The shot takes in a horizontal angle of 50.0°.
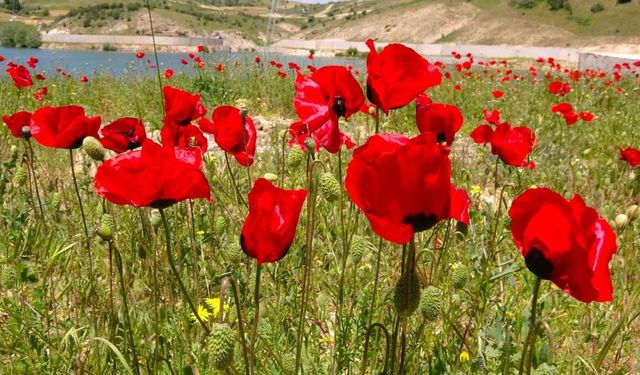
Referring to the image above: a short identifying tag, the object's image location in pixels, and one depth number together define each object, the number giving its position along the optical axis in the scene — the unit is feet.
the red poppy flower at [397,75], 1.75
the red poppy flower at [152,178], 1.53
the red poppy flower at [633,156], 8.03
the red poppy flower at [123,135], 2.34
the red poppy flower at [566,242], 1.34
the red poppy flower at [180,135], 2.37
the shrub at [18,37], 155.43
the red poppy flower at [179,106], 2.38
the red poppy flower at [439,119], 2.09
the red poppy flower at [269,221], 1.46
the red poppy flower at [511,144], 2.63
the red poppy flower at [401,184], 1.25
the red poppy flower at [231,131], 2.36
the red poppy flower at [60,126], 2.29
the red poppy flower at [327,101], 1.97
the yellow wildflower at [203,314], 2.37
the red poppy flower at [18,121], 2.97
